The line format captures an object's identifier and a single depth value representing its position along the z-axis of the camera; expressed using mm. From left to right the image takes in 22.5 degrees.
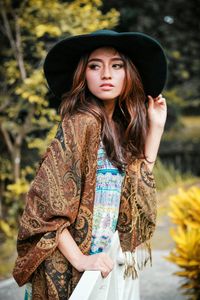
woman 1824
